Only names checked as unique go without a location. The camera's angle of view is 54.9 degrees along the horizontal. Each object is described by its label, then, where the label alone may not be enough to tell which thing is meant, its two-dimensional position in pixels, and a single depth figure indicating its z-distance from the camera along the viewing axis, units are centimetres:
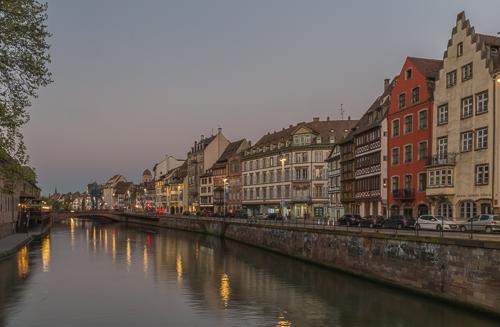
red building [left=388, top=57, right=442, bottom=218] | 4686
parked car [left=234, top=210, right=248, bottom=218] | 8073
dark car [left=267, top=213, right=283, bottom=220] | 6868
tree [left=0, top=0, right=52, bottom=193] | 2220
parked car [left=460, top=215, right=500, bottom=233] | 3064
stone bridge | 13725
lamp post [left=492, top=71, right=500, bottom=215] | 3728
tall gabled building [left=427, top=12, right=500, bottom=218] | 3794
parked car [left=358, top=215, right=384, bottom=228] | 4450
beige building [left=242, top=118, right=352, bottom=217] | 8294
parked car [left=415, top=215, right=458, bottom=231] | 3312
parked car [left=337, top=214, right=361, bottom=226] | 4850
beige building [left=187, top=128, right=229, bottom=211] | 11912
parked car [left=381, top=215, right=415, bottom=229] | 3988
